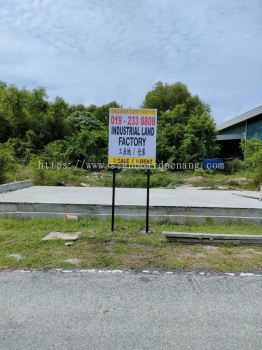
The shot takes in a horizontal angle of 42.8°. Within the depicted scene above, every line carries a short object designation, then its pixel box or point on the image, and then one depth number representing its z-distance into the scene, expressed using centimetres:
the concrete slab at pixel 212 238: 553
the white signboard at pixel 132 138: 604
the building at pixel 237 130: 2691
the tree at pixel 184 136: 2311
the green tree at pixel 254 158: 1296
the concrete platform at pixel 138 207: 710
